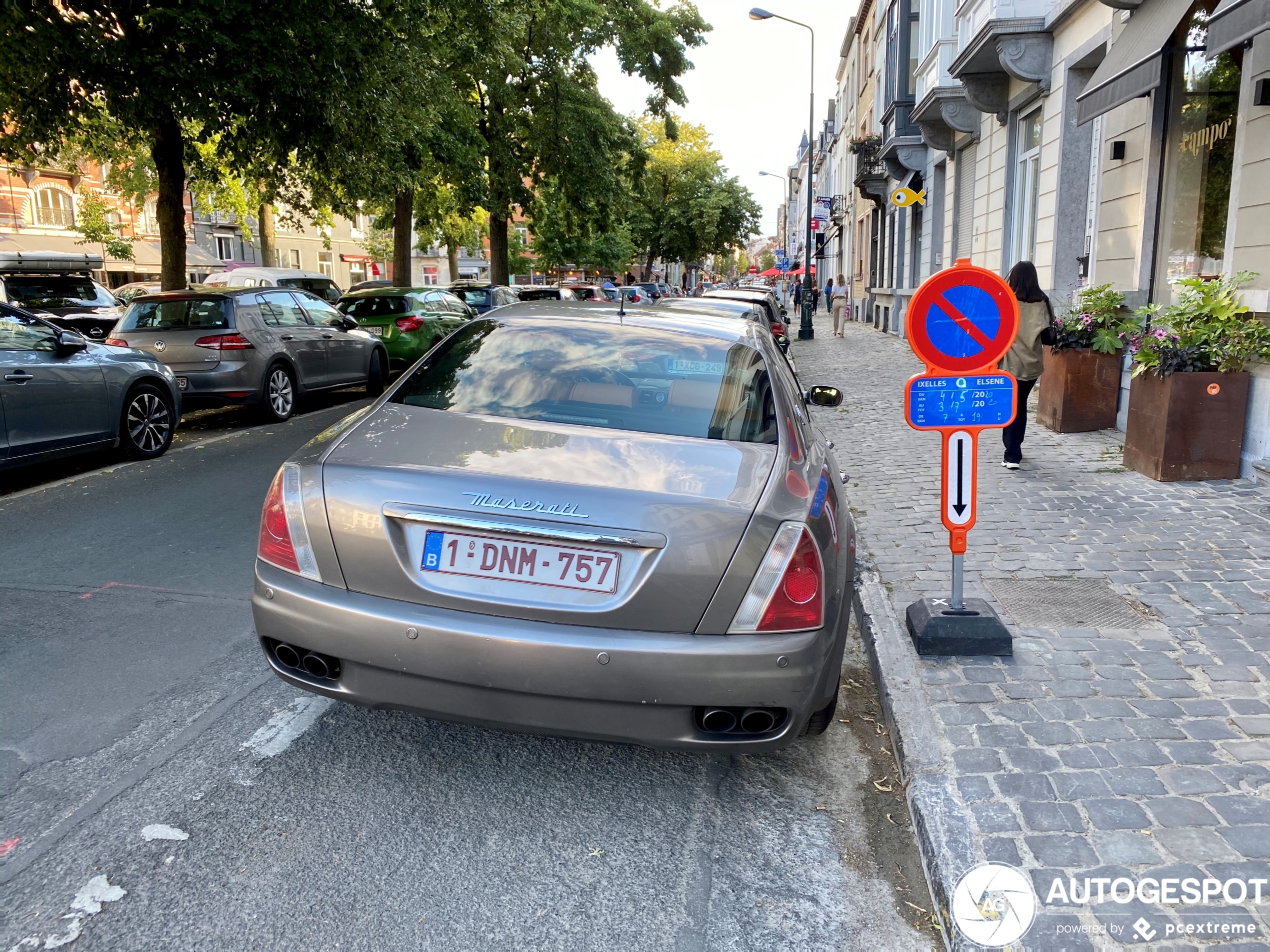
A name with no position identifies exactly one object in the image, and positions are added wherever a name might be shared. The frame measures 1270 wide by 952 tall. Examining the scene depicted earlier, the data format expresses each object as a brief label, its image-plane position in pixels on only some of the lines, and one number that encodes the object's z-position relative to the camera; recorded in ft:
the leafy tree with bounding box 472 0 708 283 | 81.61
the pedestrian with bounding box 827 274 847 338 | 95.25
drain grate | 15.42
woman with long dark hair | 27.04
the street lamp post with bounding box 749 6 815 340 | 93.25
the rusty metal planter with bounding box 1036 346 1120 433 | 31.78
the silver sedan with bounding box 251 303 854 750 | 9.02
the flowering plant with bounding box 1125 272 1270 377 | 23.93
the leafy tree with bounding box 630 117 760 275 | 207.00
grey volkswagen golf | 35.91
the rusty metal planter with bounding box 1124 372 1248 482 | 23.85
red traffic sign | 13.20
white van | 85.19
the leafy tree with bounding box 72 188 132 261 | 143.74
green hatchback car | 52.06
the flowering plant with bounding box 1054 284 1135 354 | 30.42
